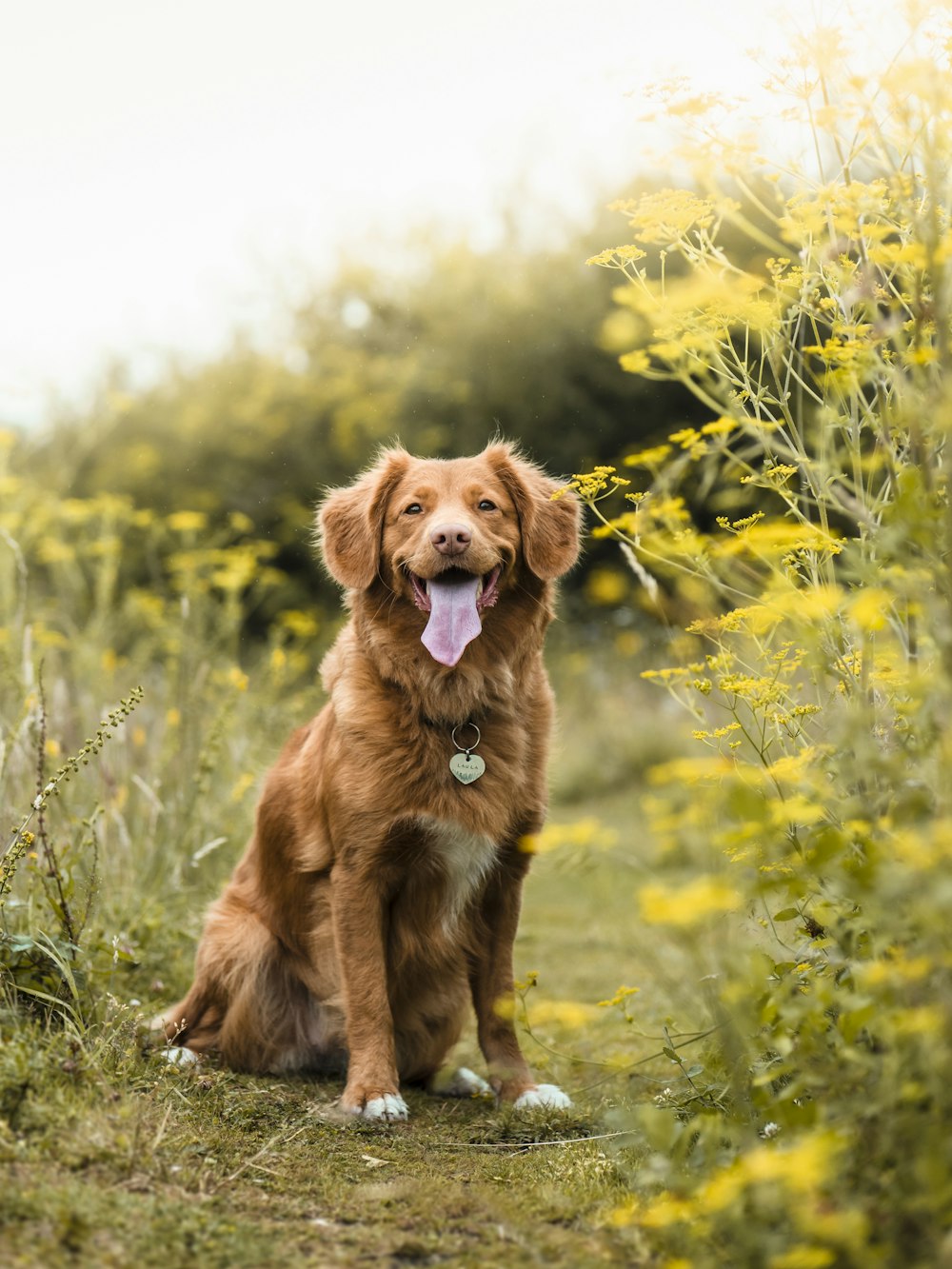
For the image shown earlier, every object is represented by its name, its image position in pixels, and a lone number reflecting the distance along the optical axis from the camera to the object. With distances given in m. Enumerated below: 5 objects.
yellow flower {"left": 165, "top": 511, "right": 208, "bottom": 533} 6.25
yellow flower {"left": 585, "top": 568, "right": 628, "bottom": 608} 10.02
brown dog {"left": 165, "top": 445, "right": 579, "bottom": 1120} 3.09
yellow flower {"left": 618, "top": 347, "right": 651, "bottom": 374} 2.30
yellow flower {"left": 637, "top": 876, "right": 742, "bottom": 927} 1.48
